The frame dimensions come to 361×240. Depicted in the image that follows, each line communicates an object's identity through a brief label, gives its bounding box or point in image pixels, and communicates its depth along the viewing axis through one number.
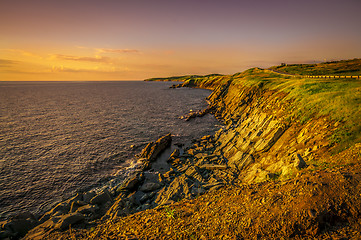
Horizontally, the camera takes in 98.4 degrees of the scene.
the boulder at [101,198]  17.33
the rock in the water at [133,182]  20.91
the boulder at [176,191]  15.67
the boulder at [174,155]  28.25
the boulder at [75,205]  16.06
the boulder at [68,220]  11.93
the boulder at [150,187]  20.18
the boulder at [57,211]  16.43
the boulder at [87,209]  15.37
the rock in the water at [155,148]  29.72
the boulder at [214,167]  21.49
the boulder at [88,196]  18.38
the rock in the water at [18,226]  13.80
